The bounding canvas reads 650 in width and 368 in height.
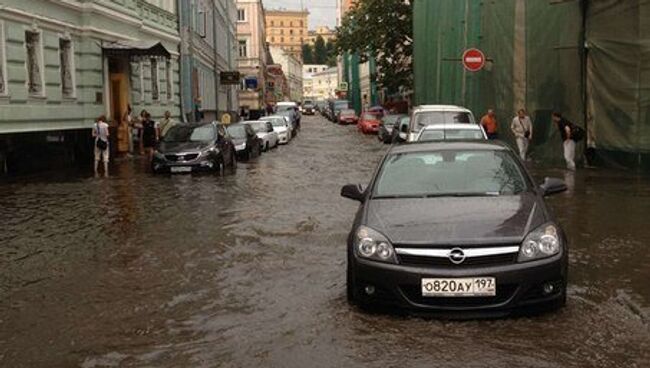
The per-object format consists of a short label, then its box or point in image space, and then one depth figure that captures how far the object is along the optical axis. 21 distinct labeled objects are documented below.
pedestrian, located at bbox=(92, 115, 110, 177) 21.30
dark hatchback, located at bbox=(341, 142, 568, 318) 5.83
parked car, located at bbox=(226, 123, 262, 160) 26.39
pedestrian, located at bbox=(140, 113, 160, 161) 25.78
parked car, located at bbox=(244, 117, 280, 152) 32.19
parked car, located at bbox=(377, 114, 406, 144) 34.61
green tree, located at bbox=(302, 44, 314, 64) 194.88
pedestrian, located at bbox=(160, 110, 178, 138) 28.32
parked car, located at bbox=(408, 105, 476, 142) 21.45
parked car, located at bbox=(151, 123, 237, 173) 20.41
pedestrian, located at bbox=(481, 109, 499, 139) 22.98
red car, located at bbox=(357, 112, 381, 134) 48.66
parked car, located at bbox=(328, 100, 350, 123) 75.31
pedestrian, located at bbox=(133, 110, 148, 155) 27.66
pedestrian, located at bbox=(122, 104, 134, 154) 27.03
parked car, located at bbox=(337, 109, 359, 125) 68.74
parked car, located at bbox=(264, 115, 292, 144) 37.85
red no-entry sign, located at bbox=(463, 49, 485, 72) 24.95
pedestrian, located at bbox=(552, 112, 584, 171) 18.89
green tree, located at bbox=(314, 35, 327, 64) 193.38
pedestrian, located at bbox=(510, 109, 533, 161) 21.48
